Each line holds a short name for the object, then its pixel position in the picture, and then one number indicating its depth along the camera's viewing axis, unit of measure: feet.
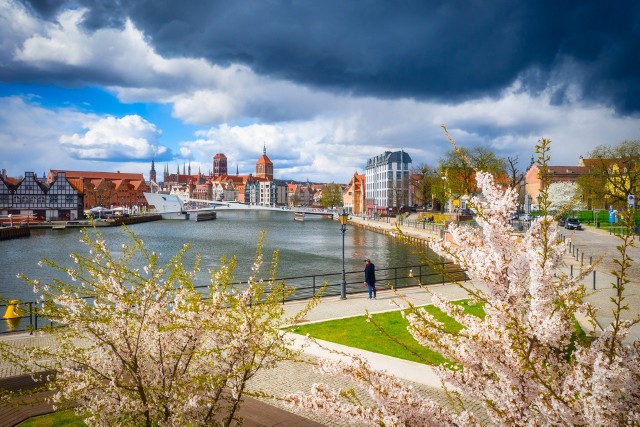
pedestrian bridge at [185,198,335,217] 417.90
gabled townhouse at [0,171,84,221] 371.97
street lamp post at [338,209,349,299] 69.87
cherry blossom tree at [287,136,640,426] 10.23
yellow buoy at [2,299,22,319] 67.05
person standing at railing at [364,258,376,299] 68.33
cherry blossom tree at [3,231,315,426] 18.48
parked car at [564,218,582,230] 188.24
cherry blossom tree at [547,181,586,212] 274.54
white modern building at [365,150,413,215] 411.13
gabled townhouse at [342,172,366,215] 481.79
